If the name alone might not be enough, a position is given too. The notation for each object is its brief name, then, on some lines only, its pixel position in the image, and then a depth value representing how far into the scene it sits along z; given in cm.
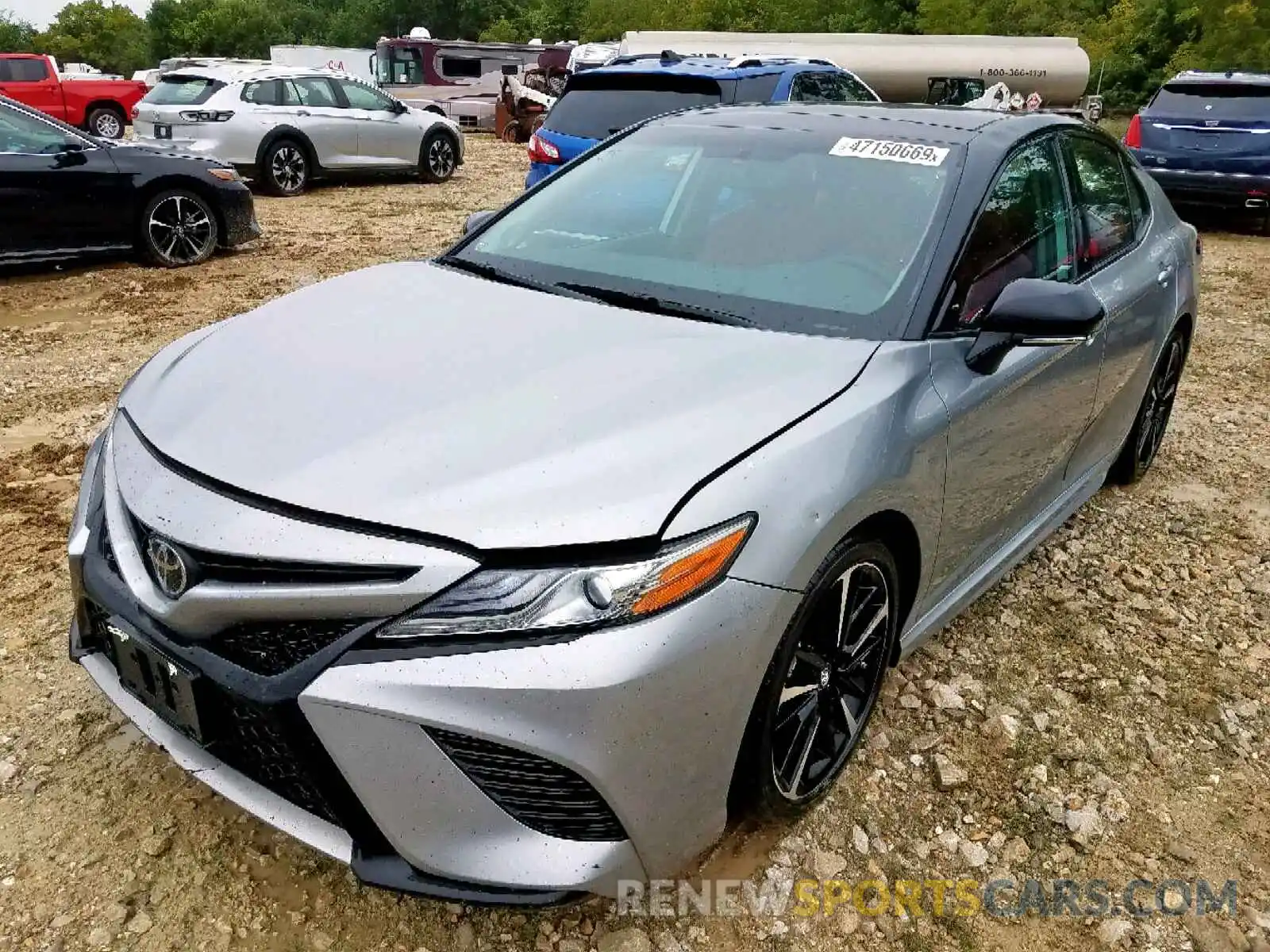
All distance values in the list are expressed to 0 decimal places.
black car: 670
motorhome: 2495
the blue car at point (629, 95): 641
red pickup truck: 1756
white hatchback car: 1103
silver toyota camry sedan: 162
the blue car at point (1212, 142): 975
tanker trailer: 2025
